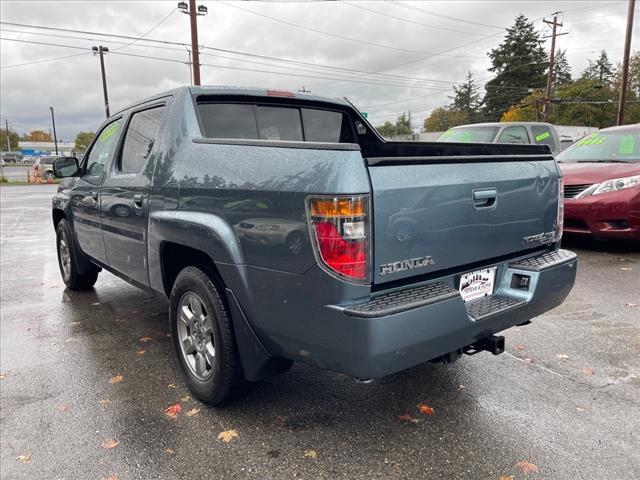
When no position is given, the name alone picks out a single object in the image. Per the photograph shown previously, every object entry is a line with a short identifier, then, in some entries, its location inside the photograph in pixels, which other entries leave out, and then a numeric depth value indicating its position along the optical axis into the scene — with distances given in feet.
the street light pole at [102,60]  135.13
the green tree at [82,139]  392.10
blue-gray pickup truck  6.84
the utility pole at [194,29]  74.28
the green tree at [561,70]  269.64
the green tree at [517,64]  233.14
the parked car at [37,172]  106.84
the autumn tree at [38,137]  476.95
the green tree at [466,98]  304.38
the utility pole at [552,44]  142.51
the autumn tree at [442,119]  299.58
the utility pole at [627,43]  71.56
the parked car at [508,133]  34.40
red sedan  20.61
